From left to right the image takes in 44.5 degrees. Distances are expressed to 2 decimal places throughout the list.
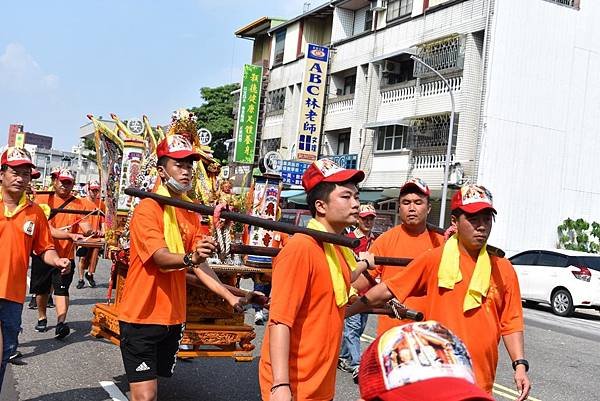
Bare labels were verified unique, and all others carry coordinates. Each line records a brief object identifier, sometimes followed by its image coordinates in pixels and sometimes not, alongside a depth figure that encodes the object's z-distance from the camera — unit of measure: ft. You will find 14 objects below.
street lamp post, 78.18
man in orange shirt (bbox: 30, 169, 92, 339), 29.40
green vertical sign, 131.44
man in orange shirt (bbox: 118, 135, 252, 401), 14.87
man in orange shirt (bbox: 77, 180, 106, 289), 33.25
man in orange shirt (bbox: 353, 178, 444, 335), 19.85
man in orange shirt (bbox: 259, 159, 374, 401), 10.92
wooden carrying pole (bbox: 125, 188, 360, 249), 10.61
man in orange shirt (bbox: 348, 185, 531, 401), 12.87
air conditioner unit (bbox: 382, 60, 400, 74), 101.50
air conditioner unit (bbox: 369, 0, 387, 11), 105.29
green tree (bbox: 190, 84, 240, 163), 165.78
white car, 54.70
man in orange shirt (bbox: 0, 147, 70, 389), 17.74
